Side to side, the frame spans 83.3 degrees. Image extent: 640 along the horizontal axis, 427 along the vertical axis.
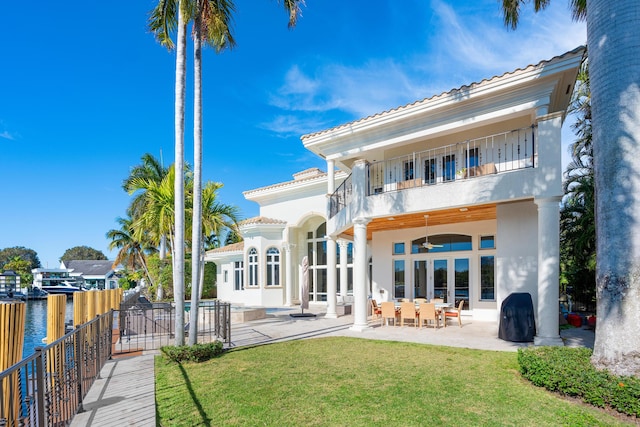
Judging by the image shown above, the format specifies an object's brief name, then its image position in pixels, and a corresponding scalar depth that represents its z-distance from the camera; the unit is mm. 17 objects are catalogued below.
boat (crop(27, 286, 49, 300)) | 48875
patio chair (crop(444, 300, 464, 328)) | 11970
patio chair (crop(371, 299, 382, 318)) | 13789
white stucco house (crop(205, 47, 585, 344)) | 9141
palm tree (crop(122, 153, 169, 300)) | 27750
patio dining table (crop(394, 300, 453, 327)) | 12070
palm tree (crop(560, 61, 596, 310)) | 14141
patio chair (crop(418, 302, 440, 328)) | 11492
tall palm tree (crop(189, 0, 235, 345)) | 8273
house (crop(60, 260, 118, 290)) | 62203
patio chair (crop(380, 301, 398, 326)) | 12297
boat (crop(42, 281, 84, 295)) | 47906
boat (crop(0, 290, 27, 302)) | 44088
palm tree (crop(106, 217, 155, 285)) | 35562
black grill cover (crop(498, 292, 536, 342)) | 9609
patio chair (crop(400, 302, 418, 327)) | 11867
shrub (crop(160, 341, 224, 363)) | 7829
